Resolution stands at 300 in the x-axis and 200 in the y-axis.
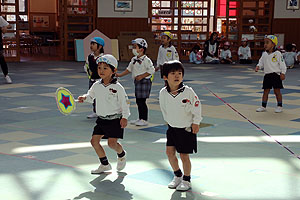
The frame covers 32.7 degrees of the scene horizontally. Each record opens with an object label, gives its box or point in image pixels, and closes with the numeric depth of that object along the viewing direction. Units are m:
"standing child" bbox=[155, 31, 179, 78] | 11.09
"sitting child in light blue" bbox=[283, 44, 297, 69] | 20.38
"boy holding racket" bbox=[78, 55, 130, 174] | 5.47
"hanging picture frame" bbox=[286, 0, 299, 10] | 24.15
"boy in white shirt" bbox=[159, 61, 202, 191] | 4.92
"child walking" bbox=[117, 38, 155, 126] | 8.25
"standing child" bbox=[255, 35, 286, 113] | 9.54
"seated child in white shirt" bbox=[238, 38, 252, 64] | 21.95
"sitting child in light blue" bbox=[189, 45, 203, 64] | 21.85
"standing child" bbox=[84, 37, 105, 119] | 8.02
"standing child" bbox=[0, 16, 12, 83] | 13.72
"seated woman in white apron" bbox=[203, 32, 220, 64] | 21.72
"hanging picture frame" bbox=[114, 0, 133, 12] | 23.12
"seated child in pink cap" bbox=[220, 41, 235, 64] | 22.19
